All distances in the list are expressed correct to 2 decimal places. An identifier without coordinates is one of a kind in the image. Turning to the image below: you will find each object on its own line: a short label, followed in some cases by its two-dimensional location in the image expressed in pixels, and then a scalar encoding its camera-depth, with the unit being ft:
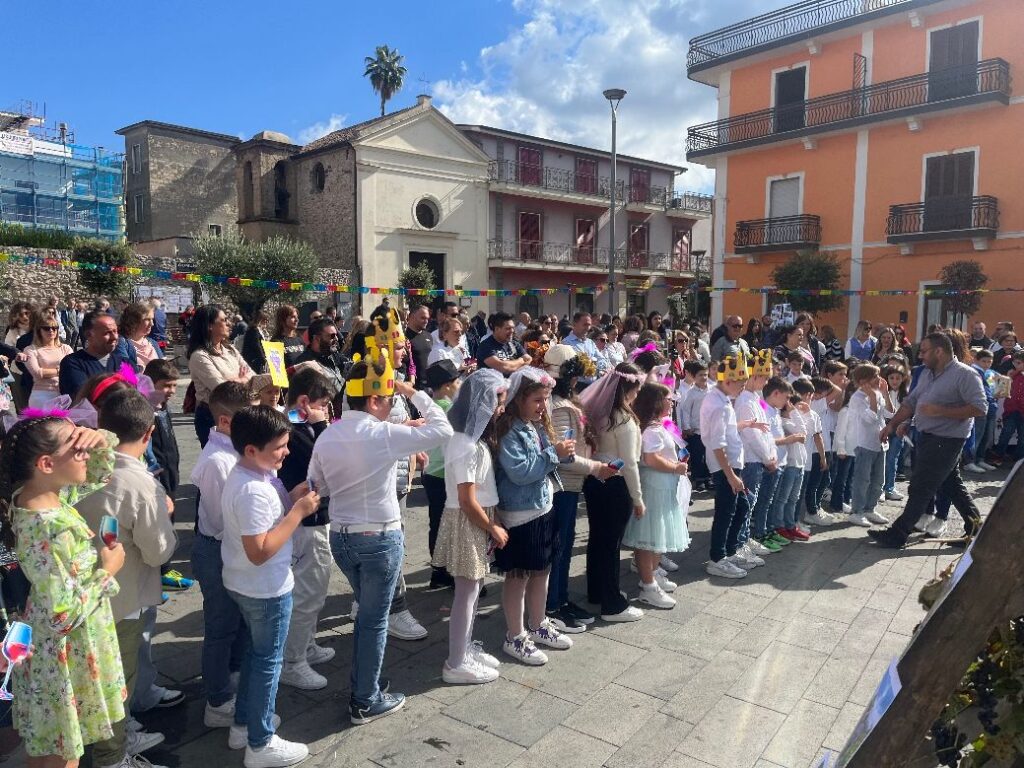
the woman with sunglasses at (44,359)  18.44
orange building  62.34
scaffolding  116.37
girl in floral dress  8.09
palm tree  133.59
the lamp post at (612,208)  59.88
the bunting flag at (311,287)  57.62
